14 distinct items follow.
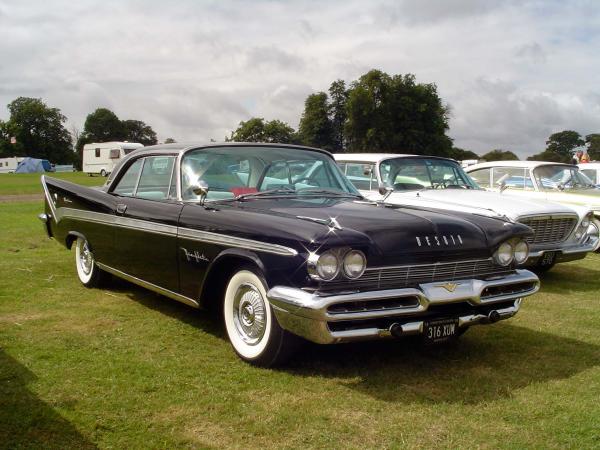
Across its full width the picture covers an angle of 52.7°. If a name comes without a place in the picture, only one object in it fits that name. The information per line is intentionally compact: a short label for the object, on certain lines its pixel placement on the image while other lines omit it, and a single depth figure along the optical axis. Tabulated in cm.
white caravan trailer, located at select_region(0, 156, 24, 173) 7050
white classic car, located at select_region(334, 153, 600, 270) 713
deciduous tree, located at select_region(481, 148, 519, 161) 7384
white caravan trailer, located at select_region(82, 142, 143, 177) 4431
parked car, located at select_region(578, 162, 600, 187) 1336
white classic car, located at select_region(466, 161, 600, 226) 966
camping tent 6200
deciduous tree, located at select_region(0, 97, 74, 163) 9069
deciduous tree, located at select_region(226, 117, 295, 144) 7612
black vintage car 358
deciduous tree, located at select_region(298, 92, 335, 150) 6544
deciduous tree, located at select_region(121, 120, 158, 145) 10238
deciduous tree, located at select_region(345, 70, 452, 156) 5884
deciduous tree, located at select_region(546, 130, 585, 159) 8854
